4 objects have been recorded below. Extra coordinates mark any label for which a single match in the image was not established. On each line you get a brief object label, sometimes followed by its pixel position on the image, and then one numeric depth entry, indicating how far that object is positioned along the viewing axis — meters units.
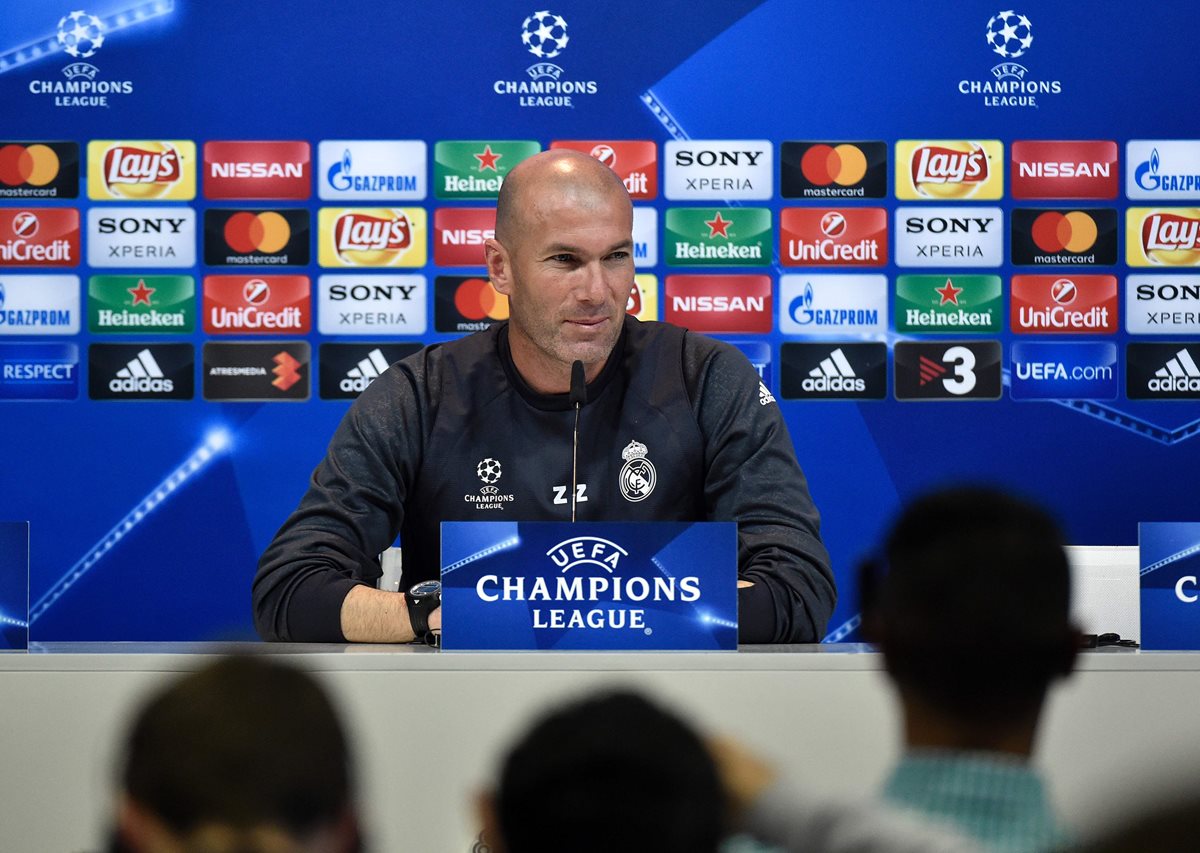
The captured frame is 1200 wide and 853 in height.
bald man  8.83
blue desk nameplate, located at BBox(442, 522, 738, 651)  8.26
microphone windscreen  8.66
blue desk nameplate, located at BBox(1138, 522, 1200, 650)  8.34
